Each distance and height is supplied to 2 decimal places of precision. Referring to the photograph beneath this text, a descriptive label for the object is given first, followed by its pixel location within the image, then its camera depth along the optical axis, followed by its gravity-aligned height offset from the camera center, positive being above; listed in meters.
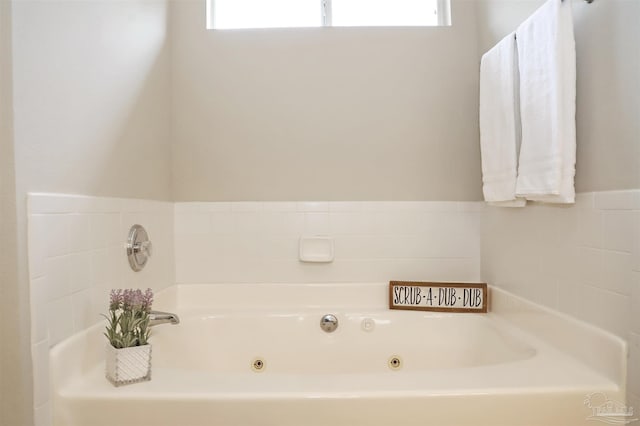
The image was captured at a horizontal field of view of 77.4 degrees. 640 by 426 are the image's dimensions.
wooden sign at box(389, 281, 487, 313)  1.94 -0.42
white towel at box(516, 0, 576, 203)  1.28 +0.34
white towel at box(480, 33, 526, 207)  1.58 +0.36
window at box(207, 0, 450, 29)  2.22 +1.12
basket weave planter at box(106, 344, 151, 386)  1.12 -0.42
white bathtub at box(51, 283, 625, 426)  1.05 -0.49
